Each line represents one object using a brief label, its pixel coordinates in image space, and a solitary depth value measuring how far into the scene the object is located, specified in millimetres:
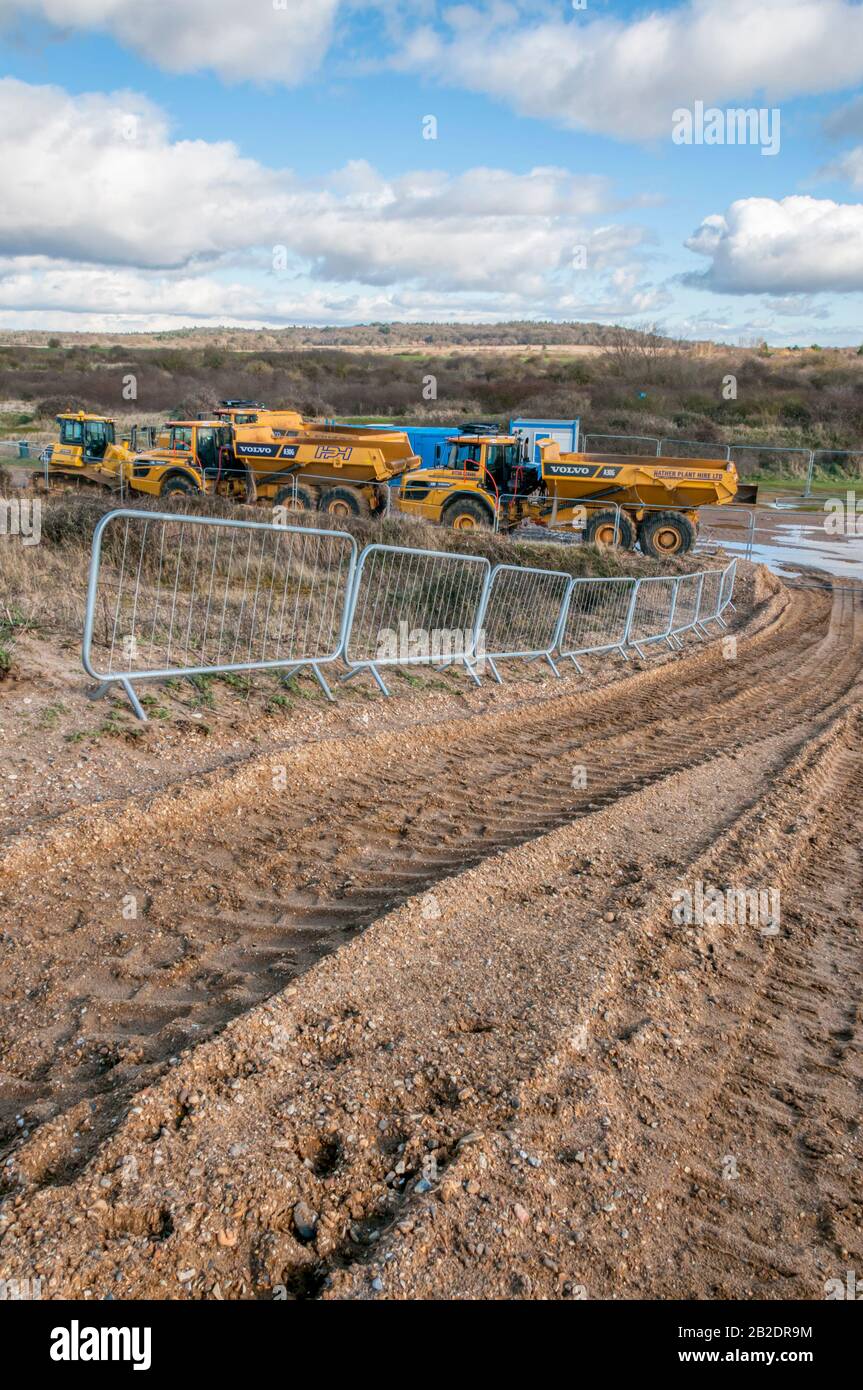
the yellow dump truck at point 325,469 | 20328
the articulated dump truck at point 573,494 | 20188
